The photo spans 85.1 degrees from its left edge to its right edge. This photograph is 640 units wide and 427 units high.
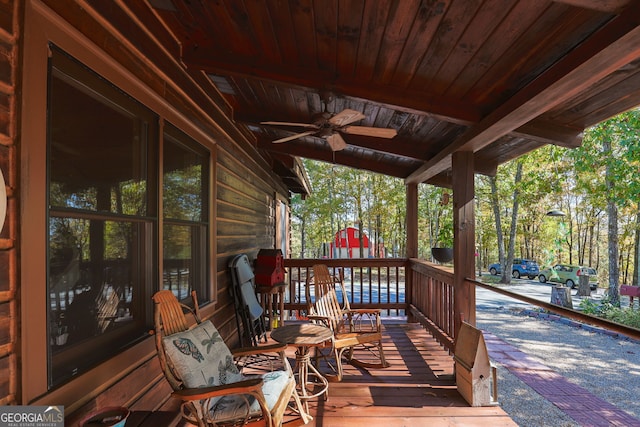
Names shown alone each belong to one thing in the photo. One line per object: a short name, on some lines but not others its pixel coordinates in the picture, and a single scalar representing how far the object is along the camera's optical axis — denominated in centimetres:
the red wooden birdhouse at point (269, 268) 453
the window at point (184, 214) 240
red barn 1815
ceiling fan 325
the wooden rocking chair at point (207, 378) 178
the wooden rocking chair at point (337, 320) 350
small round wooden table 287
